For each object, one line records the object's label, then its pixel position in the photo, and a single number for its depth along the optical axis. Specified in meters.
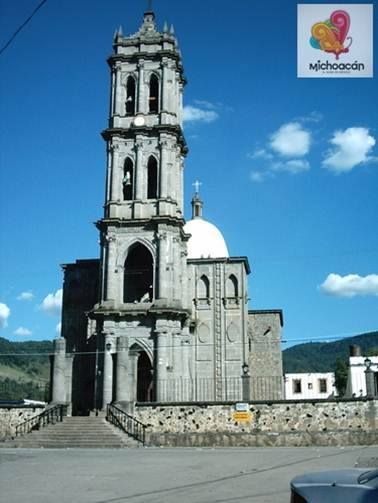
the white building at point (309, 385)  78.12
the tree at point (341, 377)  80.69
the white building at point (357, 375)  51.25
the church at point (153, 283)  41.03
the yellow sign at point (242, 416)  31.87
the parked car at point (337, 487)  5.11
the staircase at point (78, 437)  30.55
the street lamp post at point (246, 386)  33.09
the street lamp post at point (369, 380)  31.89
